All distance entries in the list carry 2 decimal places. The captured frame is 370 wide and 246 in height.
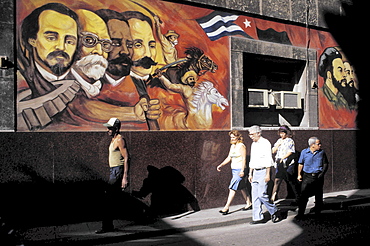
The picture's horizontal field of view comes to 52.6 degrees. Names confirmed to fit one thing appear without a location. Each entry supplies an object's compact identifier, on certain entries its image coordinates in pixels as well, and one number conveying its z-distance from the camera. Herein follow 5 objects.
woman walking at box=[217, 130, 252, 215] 8.96
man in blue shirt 8.63
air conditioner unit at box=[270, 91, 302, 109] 12.09
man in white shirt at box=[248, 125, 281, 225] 8.09
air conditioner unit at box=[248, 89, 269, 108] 11.70
